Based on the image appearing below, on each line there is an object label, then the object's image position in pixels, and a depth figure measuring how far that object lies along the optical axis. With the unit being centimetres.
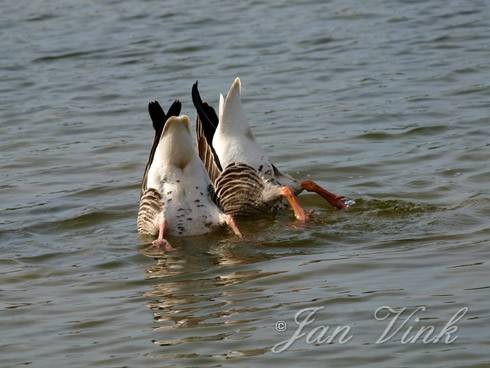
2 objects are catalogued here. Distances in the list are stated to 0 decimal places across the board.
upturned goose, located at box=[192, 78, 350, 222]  1939
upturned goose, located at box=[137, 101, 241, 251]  1817
